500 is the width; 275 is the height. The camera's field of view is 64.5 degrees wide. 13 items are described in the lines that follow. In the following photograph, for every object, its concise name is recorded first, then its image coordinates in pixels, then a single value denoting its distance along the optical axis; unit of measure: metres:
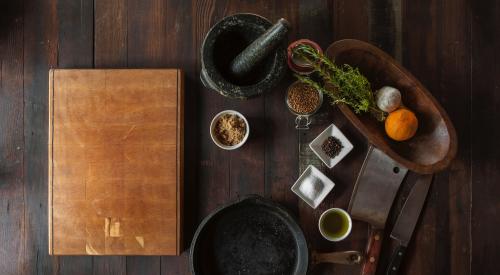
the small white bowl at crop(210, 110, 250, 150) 1.20
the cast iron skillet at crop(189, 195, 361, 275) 1.22
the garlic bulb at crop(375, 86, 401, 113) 1.12
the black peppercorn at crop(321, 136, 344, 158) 1.22
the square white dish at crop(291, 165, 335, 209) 1.23
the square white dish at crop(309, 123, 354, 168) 1.22
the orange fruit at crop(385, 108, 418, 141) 1.11
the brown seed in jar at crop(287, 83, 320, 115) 1.21
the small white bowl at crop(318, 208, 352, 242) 1.21
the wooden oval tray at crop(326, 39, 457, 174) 1.12
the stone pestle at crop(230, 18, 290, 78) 0.96
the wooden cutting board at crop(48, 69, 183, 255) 1.21
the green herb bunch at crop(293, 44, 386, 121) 1.10
